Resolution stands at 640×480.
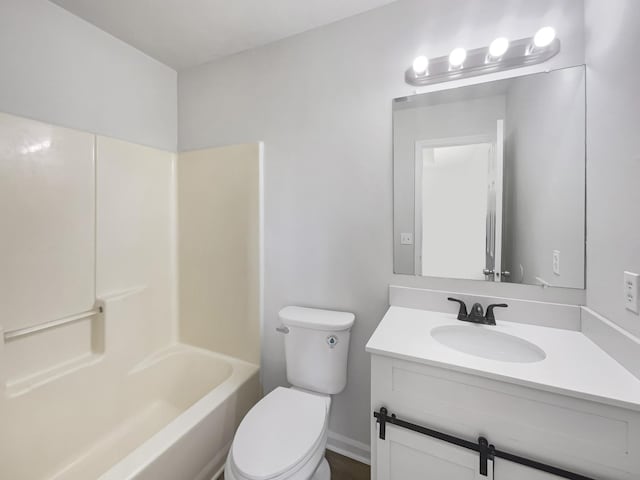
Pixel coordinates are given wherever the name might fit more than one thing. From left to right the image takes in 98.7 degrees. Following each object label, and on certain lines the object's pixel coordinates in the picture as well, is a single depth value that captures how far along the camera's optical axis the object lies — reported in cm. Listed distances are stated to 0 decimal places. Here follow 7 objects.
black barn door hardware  81
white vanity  77
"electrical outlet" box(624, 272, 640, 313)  85
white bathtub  122
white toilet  103
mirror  118
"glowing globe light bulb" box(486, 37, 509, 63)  120
